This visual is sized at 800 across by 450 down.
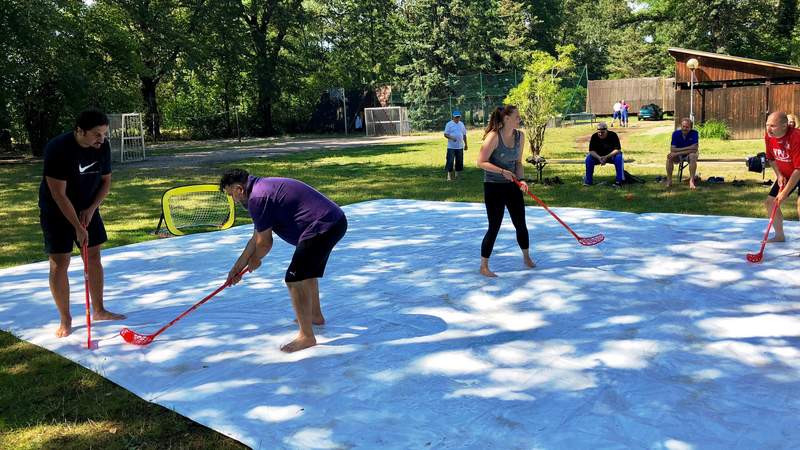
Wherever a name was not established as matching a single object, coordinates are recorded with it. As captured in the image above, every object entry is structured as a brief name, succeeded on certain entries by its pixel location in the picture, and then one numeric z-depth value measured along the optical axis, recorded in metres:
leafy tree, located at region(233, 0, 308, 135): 38.28
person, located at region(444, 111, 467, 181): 14.06
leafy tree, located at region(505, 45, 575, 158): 17.44
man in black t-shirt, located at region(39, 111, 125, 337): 4.63
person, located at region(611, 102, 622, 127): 35.03
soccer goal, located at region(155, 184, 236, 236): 8.80
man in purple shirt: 4.09
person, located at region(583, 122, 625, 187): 12.15
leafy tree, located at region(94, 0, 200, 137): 30.48
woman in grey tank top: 5.91
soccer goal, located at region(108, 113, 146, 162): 22.89
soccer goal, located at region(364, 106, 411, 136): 35.31
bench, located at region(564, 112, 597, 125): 37.44
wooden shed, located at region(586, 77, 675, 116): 42.47
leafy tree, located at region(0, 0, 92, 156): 20.92
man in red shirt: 6.29
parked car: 38.03
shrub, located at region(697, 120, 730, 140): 21.67
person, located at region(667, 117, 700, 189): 11.45
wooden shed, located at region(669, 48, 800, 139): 21.09
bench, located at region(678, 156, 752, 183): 11.67
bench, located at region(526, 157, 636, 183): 12.93
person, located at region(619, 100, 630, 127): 33.78
